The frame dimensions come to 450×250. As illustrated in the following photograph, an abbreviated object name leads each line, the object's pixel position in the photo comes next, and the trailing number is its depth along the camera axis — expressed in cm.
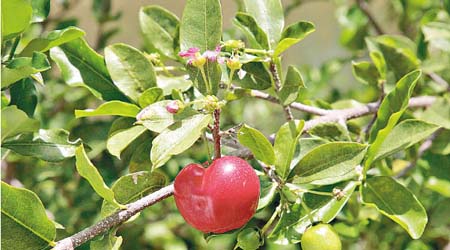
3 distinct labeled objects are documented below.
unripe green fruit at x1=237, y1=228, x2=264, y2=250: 35
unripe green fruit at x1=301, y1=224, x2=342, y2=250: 35
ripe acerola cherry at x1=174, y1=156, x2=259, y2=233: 33
